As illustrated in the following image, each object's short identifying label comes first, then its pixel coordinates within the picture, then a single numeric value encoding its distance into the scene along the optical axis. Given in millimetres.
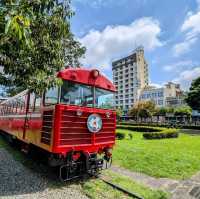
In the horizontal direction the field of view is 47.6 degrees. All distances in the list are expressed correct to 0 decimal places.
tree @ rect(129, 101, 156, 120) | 54750
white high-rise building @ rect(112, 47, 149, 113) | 101488
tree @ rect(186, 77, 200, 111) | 32562
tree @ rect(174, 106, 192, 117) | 55969
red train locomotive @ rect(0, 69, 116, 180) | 5891
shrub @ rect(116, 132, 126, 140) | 18888
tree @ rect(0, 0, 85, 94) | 2513
